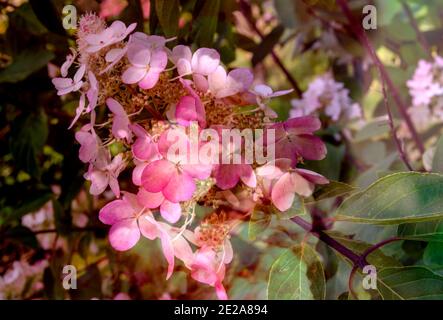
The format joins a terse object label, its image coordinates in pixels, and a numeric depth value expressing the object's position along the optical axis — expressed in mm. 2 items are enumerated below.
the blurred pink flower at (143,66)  617
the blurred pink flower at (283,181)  626
